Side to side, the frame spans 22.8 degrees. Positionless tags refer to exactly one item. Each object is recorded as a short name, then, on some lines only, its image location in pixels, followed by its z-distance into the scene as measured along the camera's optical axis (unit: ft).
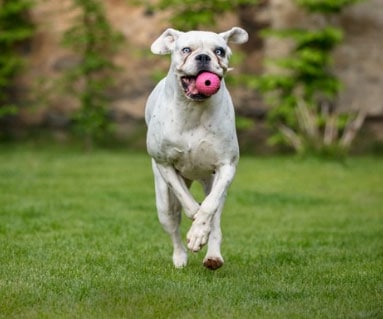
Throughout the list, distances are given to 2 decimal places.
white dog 20.30
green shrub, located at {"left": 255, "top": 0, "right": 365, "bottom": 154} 54.85
